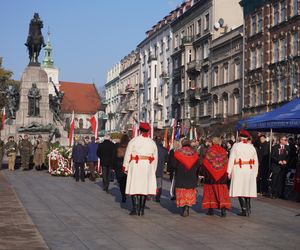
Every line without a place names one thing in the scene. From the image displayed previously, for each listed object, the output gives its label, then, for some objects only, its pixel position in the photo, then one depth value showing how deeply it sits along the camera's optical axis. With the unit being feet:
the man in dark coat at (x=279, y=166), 56.49
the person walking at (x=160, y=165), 51.39
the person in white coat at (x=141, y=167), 40.75
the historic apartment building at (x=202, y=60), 180.14
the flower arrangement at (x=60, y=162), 81.61
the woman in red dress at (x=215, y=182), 41.04
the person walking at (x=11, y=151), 89.61
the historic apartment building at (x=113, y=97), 329.81
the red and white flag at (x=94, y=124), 89.02
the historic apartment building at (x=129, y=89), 290.76
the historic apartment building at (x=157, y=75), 239.50
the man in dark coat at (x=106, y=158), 59.52
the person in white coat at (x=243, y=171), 41.83
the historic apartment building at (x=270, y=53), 137.18
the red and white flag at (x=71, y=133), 94.35
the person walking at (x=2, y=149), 90.46
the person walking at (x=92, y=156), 74.49
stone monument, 105.09
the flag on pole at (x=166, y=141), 86.77
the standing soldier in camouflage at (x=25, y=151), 90.43
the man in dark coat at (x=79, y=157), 73.05
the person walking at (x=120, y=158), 50.49
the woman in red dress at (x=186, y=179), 41.14
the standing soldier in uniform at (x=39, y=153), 88.74
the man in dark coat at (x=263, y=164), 60.29
